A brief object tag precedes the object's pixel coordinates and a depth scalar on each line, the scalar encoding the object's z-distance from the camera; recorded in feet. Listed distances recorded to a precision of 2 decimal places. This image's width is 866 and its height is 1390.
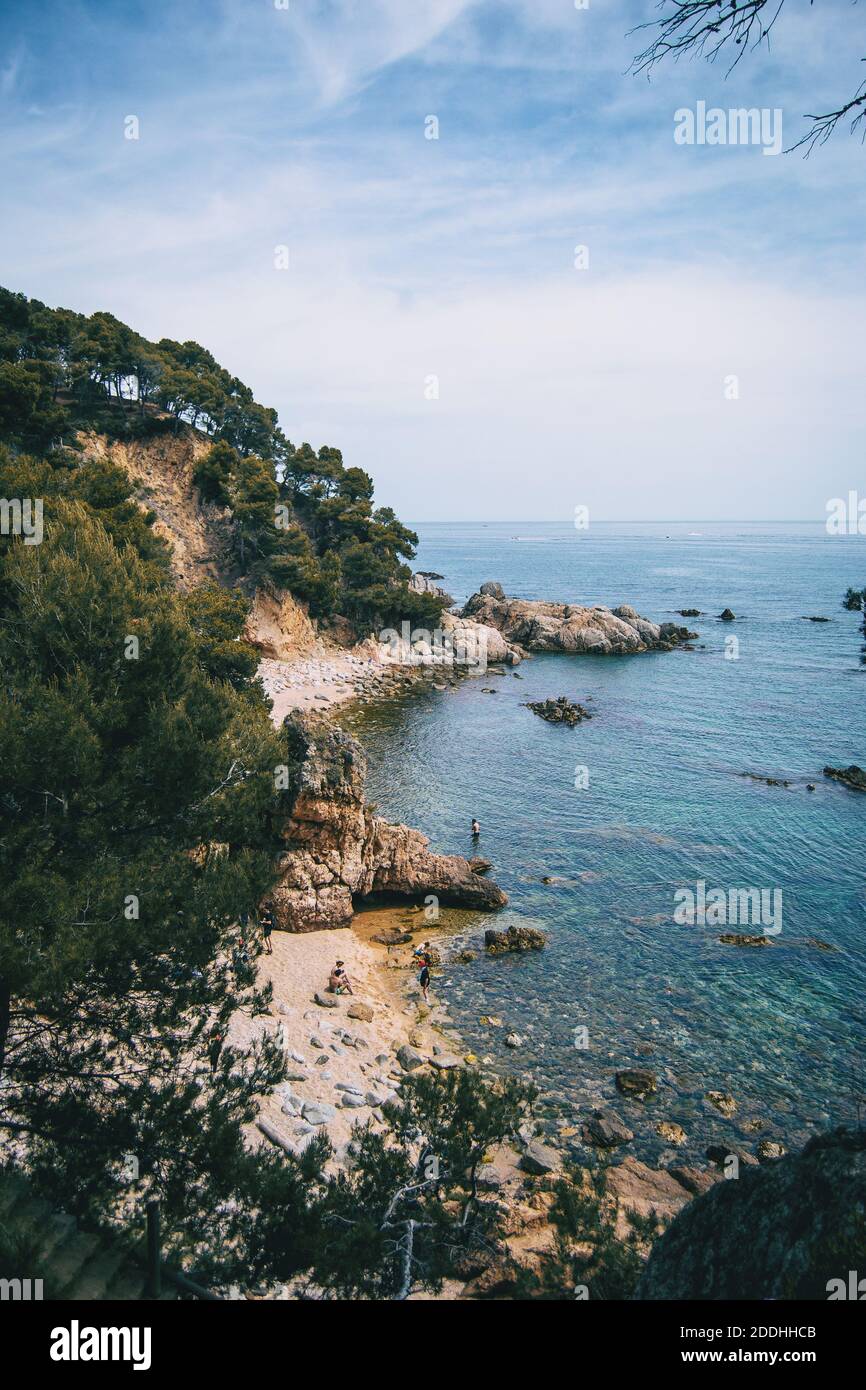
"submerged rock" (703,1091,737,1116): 61.19
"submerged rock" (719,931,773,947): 86.79
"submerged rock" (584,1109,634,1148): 57.47
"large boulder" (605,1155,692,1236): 49.80
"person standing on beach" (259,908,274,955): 79.02
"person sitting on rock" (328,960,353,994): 73.77
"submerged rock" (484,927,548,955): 85.05
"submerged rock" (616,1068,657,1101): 63.26
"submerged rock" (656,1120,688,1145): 58.13
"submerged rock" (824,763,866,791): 135.33
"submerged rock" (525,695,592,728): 182.09
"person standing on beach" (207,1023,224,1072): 37.68
